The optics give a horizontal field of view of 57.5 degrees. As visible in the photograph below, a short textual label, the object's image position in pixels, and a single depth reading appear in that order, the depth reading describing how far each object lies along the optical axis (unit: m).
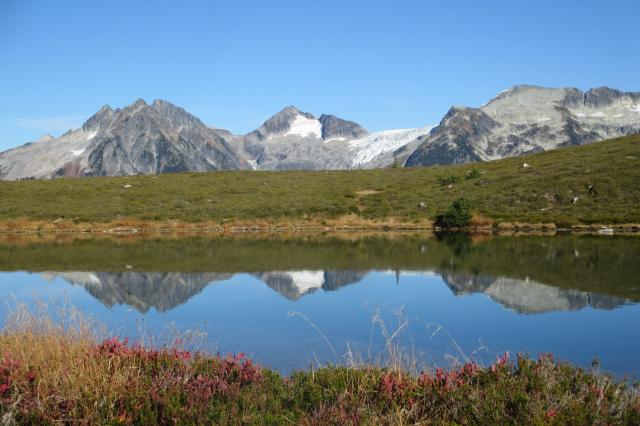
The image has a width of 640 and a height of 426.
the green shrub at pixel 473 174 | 92.00
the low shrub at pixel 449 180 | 89.62
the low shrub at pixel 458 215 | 65.88
